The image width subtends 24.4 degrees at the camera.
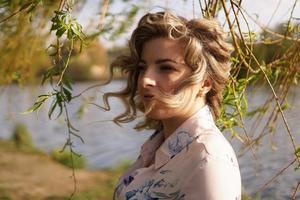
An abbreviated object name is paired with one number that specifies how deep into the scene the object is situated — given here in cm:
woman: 144
